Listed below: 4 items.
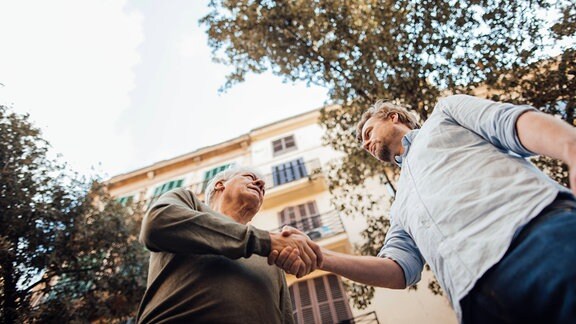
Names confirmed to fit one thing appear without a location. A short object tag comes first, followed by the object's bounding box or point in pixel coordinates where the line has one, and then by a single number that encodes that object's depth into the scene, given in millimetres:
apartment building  9992
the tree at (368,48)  6727
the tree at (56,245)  7020
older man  1771
